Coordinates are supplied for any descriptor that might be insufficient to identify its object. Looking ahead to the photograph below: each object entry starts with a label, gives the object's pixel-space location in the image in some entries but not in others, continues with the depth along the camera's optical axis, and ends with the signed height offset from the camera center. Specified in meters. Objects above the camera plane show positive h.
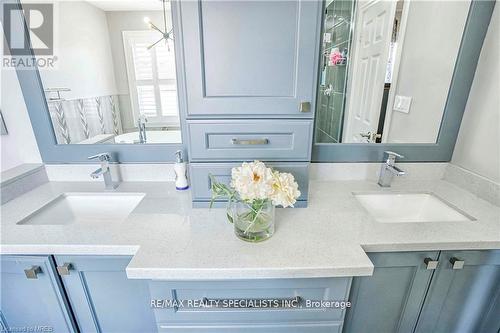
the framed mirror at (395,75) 1.14 +0.06
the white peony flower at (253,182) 0.74 -0.28
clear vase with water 0.82 -0.45
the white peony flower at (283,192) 0.76 -0.31
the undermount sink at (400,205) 1.20 -0.57
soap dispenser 1.17 -0.40
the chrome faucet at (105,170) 1.20 -0.40
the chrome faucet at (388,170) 1.21 -0.40
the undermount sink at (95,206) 1.19 -0.58
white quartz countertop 0.73 -0.51
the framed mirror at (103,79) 1.11 +0.03
